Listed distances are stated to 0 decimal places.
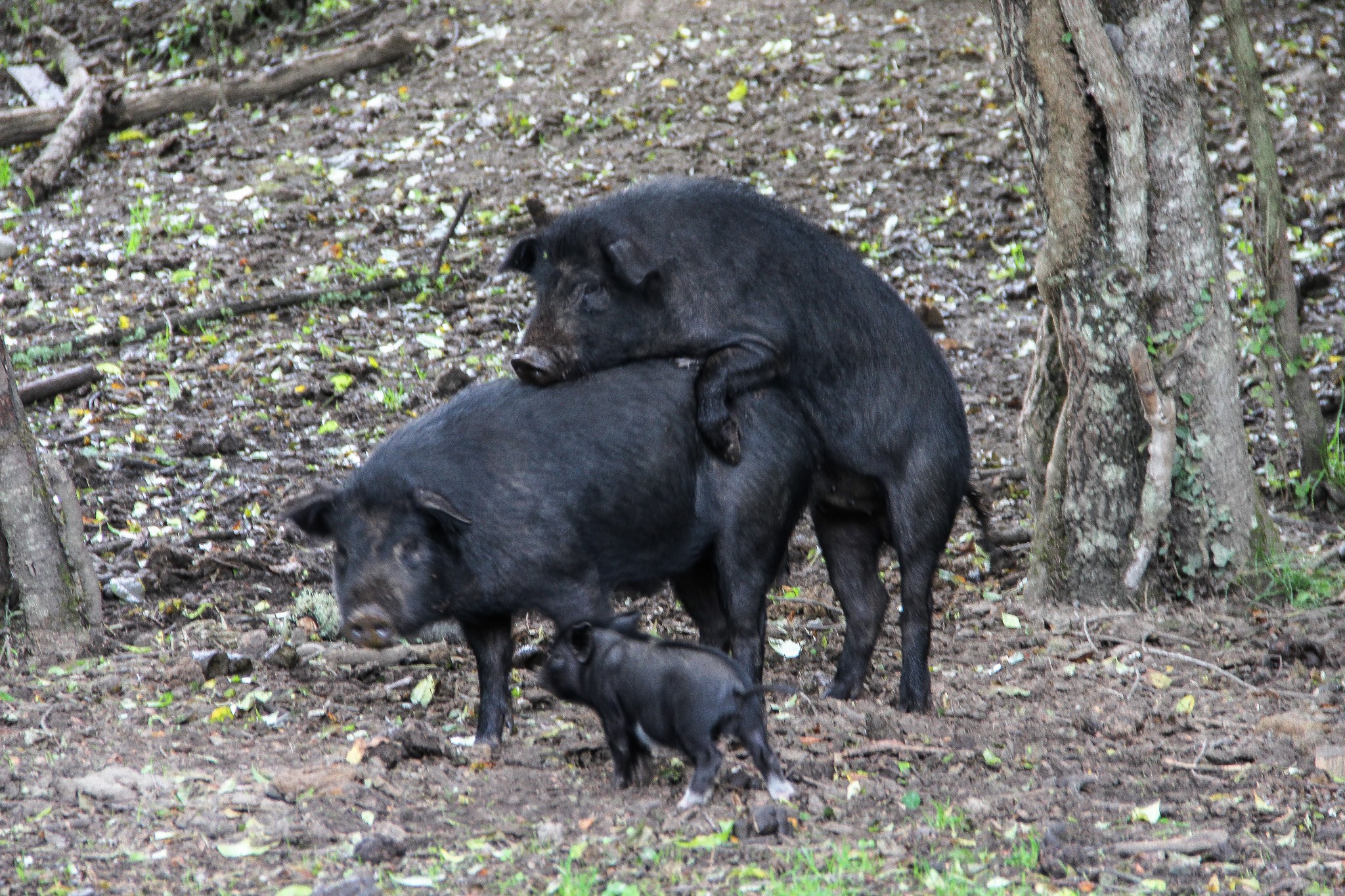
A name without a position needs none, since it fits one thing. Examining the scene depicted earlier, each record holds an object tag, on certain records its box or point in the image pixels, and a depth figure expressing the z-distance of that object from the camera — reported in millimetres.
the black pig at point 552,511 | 9805
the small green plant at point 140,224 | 19531
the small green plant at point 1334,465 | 13773
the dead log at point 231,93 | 22859
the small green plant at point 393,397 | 15695
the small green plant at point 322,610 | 11852
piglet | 8289
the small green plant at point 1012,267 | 18531
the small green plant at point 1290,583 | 11742
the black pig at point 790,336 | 10820
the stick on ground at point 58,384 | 15570
